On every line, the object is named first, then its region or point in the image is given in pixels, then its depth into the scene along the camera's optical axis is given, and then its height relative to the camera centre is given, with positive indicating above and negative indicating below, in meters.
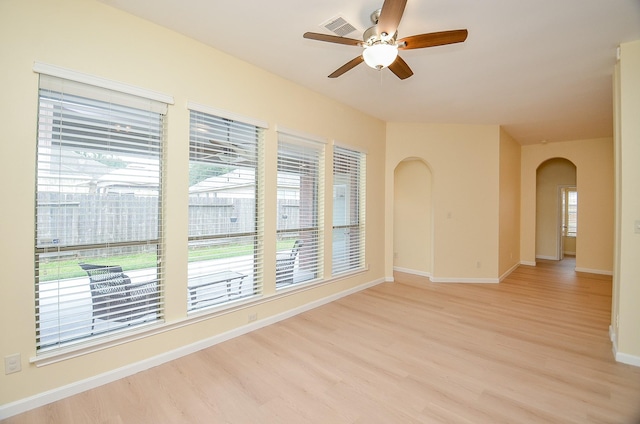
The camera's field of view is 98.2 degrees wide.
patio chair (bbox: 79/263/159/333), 2.18 -0.70
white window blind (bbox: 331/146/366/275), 4.25 +0.05
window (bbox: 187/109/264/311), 2.72 +0.01
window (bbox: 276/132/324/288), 3.46 +0.04
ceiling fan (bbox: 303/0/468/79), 1.85 +1.24
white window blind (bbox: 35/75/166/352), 1.99 -0.01
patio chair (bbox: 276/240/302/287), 3.42 -0.67
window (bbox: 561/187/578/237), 8.02 +0.11
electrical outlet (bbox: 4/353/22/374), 1.82 -1.02
